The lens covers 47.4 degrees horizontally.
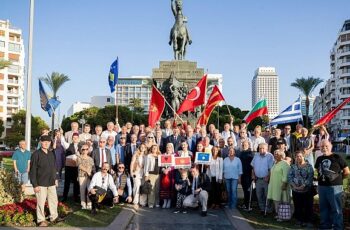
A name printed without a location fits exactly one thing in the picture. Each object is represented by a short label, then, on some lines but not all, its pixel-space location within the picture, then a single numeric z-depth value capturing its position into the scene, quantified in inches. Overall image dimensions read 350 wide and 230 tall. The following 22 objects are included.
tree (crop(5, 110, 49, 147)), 2400.3
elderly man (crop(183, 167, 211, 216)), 402.0
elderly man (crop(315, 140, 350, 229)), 327.0
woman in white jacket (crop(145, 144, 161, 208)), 429.4
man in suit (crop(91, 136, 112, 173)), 428.5
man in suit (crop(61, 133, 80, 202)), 448.1
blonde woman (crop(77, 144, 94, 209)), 413.7
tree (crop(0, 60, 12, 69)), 1419.8
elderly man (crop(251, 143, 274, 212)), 402.9
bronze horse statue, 1032.2
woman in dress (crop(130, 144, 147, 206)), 430.9
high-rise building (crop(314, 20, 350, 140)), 3376.0
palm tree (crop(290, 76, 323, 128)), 2349.9
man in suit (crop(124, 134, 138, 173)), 458.9
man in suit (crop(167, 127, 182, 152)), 478.2
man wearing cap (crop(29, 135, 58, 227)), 335.6
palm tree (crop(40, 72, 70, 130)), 2146.9
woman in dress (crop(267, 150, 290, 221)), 374.6
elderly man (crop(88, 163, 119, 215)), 390.3
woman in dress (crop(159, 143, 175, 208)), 424.7
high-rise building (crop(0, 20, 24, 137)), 2955.2
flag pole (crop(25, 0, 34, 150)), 541.3
